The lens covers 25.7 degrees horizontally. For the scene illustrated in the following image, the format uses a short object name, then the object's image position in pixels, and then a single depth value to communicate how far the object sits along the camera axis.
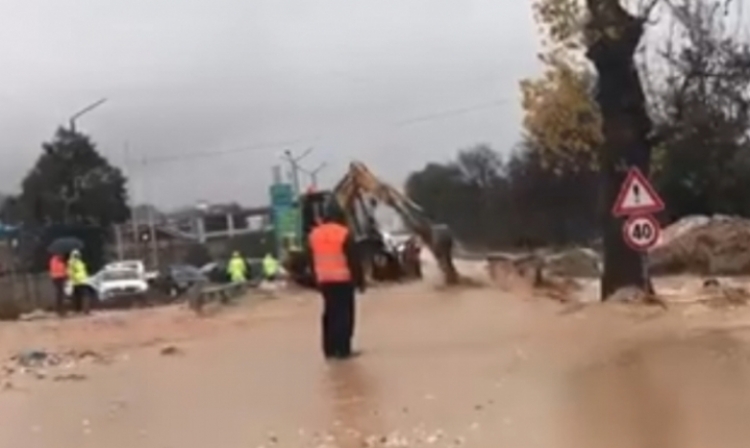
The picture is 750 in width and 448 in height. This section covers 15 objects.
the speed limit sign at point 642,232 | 21.09
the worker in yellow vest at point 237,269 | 51.27
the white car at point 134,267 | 59.12
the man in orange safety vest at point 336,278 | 16.42
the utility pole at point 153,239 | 94.17
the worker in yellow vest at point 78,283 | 41.12
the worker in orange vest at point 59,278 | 42.69
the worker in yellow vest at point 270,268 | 52.28
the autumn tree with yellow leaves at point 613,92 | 23.23
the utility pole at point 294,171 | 91.18
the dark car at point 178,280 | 55.66
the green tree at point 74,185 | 105.38
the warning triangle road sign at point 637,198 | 21.02
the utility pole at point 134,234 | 101.66
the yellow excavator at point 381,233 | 39.72
